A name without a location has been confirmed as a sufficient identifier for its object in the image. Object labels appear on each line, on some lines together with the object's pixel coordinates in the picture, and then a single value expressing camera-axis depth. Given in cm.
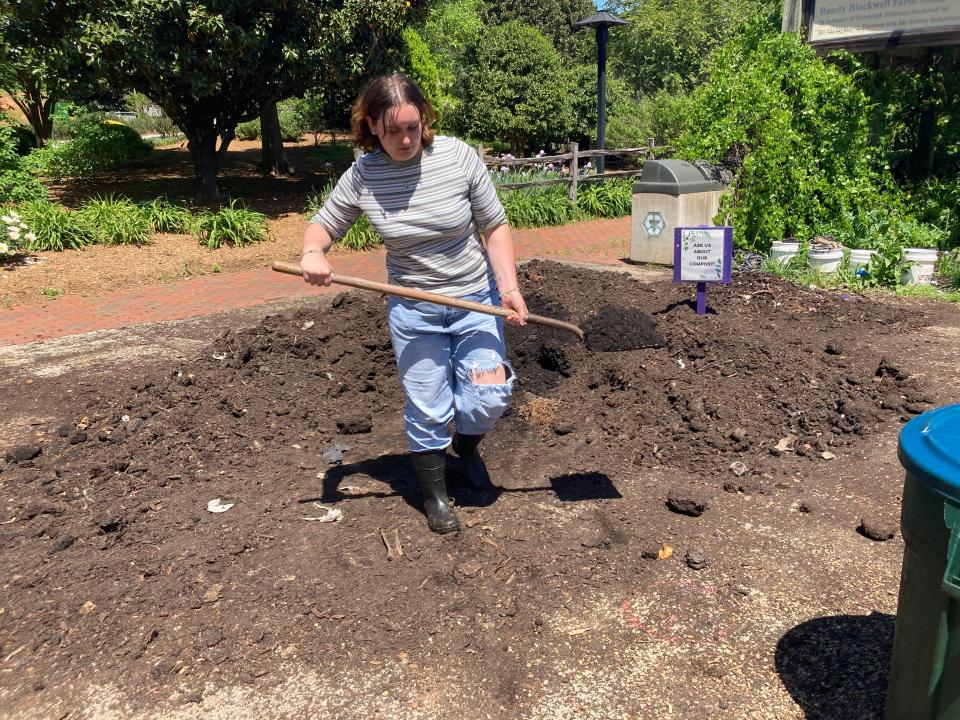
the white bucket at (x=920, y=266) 748
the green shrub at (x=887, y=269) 749
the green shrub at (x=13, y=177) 1097
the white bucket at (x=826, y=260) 767
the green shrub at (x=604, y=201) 1397
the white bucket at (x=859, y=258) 764
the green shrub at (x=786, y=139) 819
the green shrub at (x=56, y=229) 1027
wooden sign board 874
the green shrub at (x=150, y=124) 3105
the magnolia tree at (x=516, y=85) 1952
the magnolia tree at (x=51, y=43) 1056
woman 292
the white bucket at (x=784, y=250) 782
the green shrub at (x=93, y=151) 1703
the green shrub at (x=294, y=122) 2792
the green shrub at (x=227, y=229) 1097
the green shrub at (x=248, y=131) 2727
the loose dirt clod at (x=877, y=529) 315
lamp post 1442
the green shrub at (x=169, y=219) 1129
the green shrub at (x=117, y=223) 1069
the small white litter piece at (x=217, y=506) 357
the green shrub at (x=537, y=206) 1280
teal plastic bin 168
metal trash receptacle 858
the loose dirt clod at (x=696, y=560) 302
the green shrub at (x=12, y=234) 936
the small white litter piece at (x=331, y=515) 345
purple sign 567
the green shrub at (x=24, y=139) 1764
